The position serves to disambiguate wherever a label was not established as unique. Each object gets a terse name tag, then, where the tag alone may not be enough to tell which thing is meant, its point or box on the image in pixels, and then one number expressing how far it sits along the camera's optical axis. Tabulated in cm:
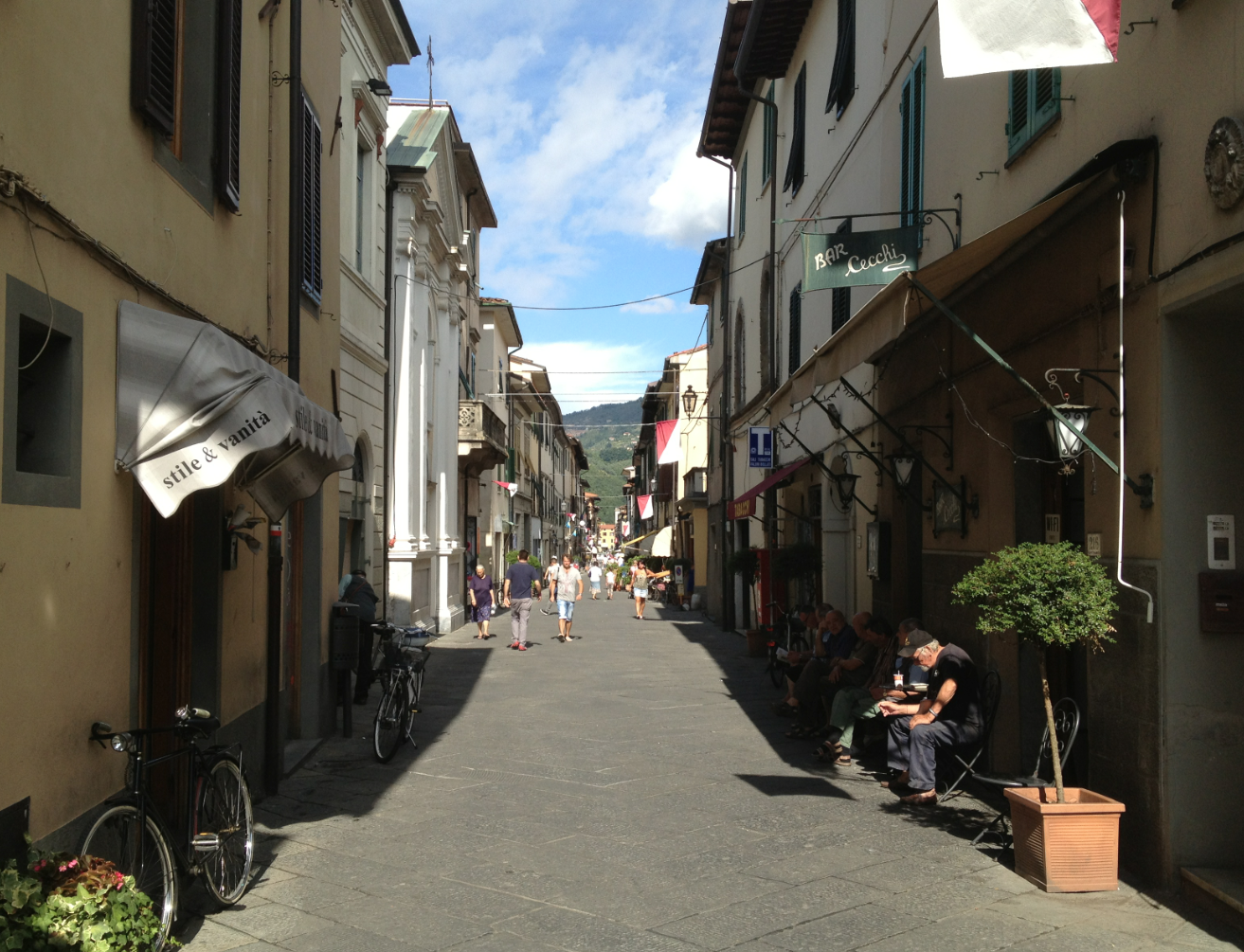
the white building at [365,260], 1508
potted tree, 586
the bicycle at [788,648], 1412
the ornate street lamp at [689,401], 3434
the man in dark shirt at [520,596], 2055
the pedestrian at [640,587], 3145
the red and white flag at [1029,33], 557
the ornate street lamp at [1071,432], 631
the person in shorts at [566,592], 2348
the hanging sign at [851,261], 852
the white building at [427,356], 1999
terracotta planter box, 585
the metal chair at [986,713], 777
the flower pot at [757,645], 1894
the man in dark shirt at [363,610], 1295
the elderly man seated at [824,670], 1096
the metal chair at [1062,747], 646
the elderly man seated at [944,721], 787
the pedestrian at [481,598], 2252
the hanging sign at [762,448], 1997
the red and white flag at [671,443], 2817
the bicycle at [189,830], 469
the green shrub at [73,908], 362
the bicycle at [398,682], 980
